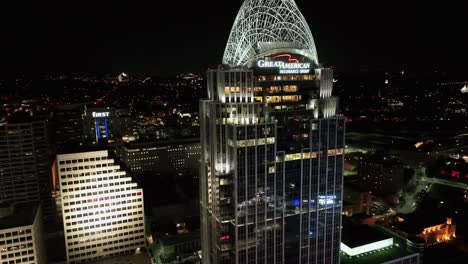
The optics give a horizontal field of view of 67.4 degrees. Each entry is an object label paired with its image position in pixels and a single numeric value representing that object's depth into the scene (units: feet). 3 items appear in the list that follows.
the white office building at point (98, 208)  313.32
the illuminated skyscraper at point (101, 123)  585.63
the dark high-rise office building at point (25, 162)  408.87
